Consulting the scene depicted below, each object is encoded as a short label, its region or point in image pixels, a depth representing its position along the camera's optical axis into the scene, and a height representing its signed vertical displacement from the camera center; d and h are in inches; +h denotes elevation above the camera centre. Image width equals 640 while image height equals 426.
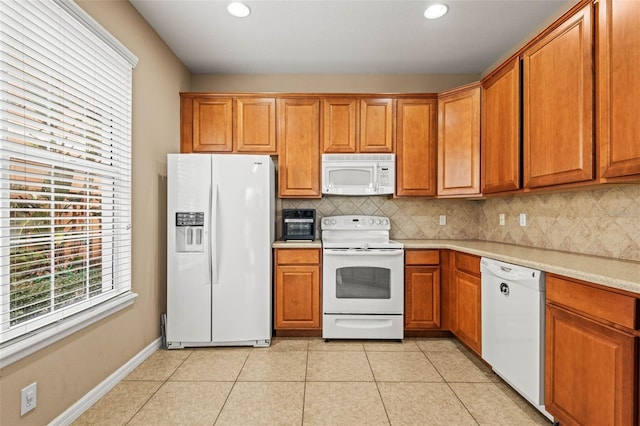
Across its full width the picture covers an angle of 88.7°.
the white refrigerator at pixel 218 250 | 110.0 -13.0
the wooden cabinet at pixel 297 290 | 121.6 -28.9
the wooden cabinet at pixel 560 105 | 71.8 +26.1
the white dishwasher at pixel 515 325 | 71.7 -27.7
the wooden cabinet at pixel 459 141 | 118.2 +26.8
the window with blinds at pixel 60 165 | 58.9 +10.2
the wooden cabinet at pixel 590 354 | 51.7 -25.2
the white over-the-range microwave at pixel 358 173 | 132.0 +15.9
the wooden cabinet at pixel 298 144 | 132.6 +27.8
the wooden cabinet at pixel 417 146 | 132.3 +27.1
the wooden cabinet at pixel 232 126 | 132.3 +35.0
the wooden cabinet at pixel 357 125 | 132.5 +35.5
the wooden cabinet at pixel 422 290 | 120.7 -28.6
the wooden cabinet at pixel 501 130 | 96.0 +26.4
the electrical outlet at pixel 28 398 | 59.8 -34.8
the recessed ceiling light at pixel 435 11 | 95.1 +59.9
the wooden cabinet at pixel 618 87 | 60.9 +24.7
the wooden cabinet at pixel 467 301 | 99.7 -28.9
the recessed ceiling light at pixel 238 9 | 93.9 +59.6
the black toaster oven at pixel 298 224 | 128.6 -4.6
